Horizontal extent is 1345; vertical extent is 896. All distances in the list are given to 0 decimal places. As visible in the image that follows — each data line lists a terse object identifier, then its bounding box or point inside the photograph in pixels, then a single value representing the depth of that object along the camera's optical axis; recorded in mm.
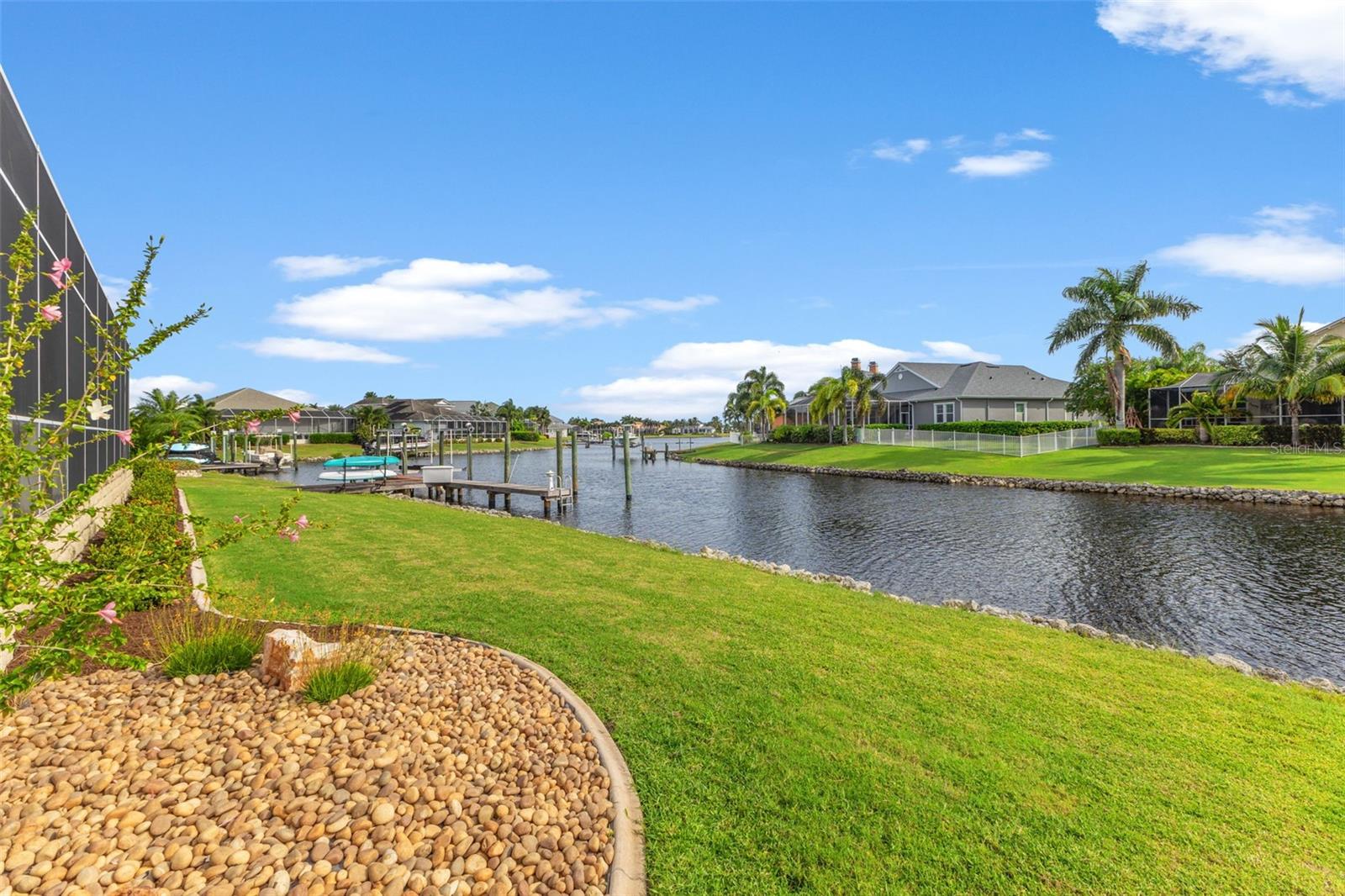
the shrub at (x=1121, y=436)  41531
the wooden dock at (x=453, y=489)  29500
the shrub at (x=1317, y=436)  35562
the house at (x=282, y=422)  81812
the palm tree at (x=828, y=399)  52016
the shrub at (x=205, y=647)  5707
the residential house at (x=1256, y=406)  39594
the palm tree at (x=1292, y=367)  33031
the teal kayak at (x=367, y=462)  37812
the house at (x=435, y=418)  88644
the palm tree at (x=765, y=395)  67125
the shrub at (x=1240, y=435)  38219
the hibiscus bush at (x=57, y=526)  3453
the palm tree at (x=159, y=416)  29156
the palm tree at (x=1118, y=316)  41812
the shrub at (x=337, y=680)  5328
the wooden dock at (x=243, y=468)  42031
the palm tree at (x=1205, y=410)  40594
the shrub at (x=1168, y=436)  40906
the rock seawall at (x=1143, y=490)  24141
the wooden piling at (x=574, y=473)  32062
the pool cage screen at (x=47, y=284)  8422
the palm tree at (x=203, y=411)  44062
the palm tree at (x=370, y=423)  76812
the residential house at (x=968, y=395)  50938
